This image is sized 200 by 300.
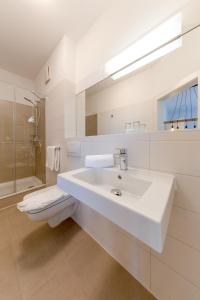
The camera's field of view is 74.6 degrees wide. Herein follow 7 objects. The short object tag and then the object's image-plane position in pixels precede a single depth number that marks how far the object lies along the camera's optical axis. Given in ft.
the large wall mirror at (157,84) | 2.51
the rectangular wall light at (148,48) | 2.82
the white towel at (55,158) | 5.72
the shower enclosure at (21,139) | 7.38
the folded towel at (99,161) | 3.11
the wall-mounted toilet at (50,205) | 3.62
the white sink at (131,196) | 1.17
